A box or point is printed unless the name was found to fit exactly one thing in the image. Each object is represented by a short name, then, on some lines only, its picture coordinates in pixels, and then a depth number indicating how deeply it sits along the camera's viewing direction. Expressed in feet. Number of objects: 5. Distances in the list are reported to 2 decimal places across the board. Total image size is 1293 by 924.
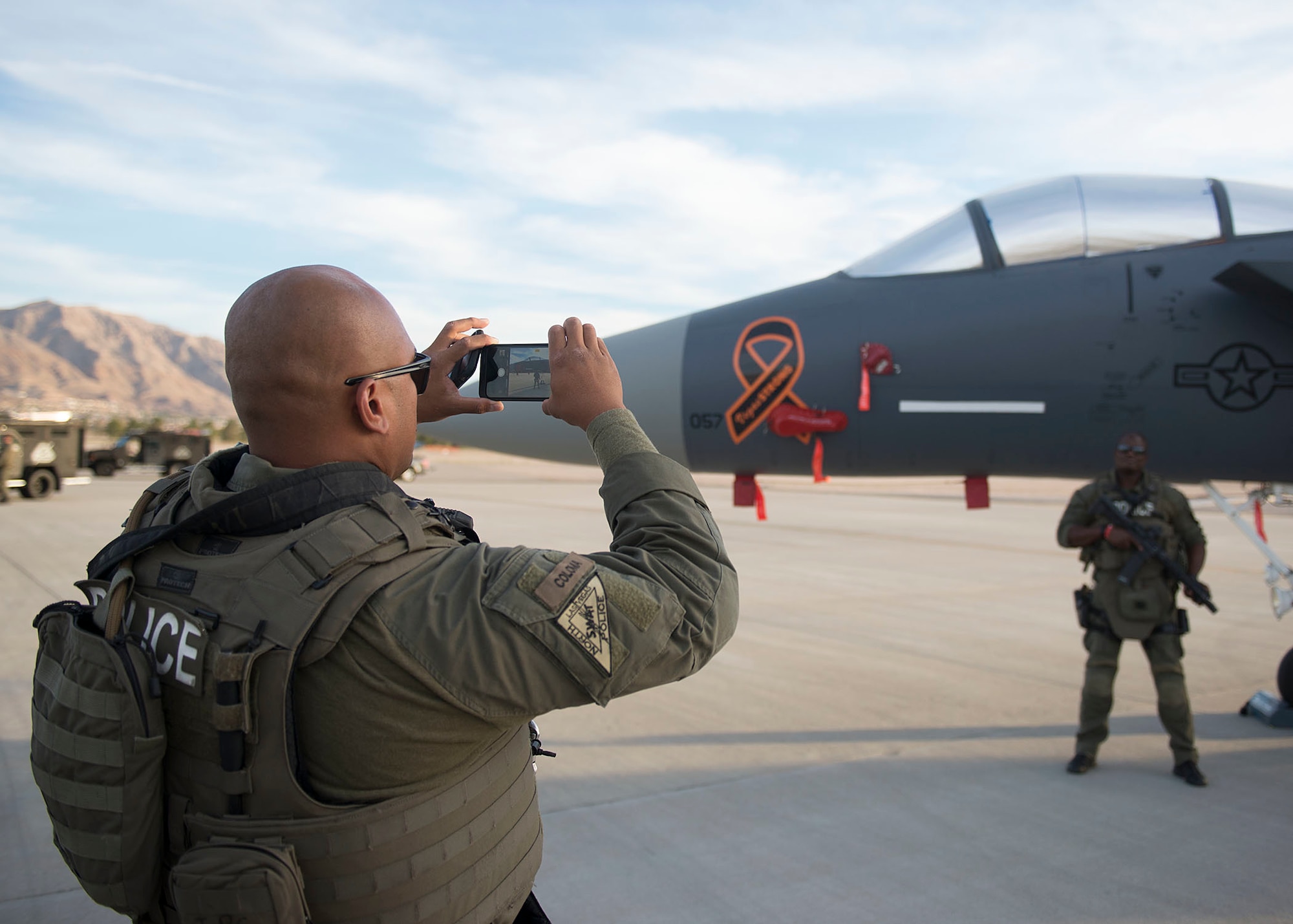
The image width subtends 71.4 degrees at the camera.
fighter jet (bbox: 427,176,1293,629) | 12.79
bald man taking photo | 3.58
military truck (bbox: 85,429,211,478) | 86.28
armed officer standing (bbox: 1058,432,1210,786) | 13.96
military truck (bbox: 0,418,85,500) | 60.80
